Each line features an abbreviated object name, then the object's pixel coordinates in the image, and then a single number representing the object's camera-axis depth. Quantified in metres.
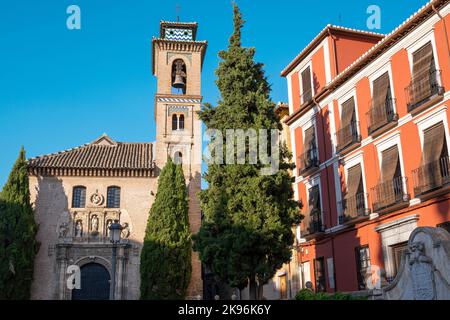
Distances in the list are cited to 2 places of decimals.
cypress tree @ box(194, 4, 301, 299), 15.01
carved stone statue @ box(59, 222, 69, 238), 28.17
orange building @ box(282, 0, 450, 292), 15.21
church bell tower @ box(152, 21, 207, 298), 30.61
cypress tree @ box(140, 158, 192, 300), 25.80
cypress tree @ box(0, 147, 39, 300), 25.02
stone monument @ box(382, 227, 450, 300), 9.63
